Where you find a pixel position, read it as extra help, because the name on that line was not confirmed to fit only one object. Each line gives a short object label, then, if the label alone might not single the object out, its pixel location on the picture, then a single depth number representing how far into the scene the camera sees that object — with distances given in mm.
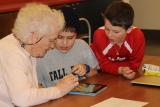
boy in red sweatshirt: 1798
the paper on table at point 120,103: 1306
